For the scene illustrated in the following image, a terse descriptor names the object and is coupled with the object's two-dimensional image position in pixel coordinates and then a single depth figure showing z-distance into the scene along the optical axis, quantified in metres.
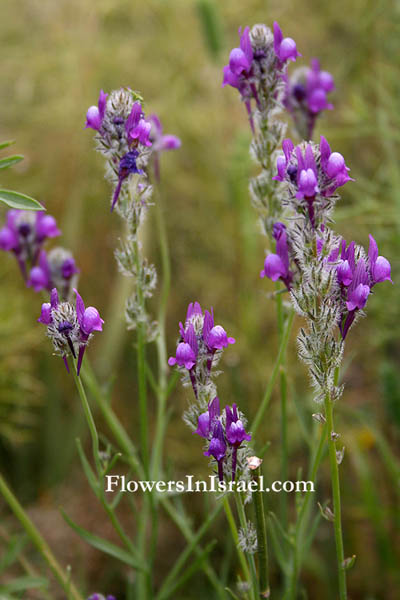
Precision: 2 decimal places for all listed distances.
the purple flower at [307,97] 0.92
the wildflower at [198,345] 0.80
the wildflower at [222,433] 0.79
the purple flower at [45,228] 0.92
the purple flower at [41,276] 0.90
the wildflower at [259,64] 0.84
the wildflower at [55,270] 0.91
